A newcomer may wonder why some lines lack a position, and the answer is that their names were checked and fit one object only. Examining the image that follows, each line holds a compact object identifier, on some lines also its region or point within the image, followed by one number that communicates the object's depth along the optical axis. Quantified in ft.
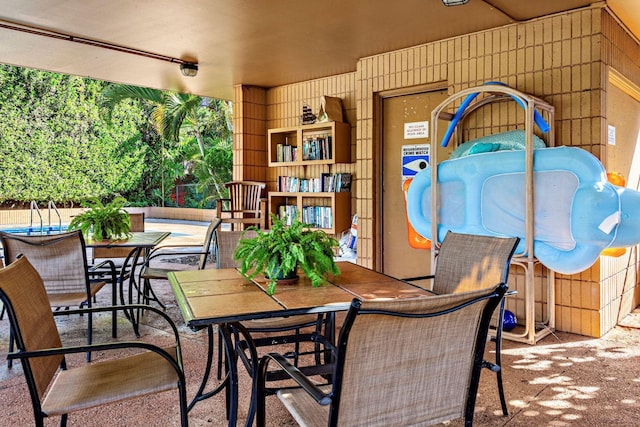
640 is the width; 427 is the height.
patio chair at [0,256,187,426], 5.09
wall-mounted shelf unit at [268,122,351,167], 19.10
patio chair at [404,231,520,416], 7.26
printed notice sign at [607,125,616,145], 13.01
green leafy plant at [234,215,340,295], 6.94
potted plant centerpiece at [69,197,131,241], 12.76
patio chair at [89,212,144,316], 15.72
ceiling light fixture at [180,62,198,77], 18.45
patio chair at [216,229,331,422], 6.89
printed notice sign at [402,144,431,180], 16.69
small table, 12.09
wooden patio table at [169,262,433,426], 5.50
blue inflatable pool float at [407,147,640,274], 10.18
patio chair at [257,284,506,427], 4.14
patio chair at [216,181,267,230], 21.40
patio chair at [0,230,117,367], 10.36
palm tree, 33.09
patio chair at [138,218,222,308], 11.99
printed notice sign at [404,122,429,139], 16.61
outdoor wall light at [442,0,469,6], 11.48
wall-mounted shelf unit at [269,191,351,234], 19.19
